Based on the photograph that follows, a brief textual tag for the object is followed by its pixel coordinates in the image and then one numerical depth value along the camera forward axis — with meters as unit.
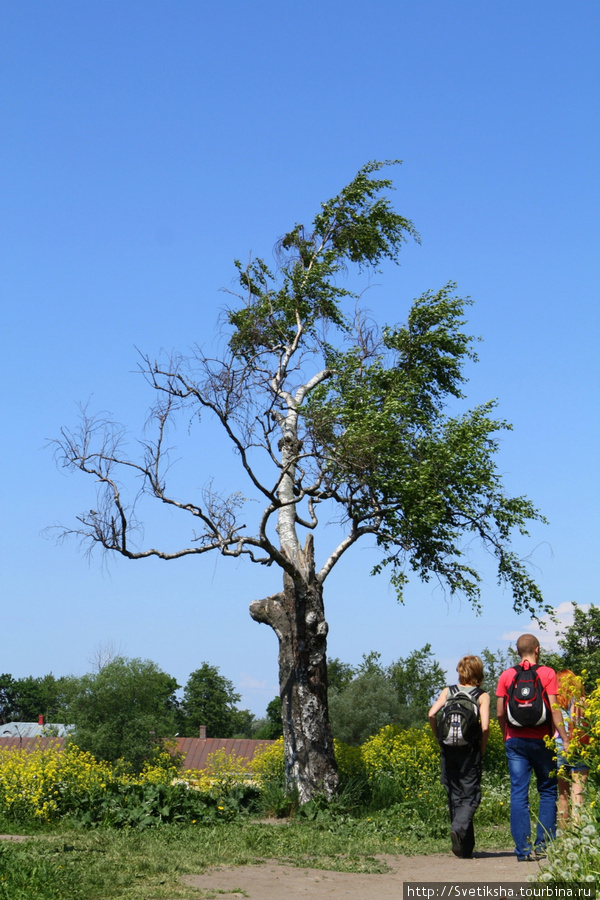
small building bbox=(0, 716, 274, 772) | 54.31
